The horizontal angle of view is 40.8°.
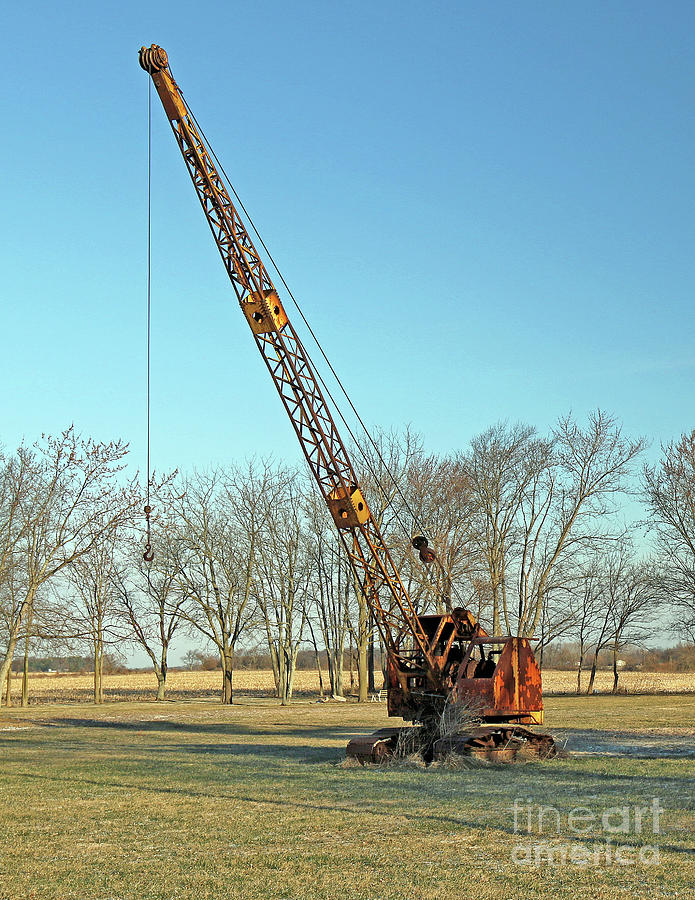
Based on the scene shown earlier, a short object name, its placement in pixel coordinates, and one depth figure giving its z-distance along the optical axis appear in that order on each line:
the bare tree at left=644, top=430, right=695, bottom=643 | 48.06
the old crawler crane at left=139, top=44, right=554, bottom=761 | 21.67
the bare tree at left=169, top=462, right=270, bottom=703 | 49.84
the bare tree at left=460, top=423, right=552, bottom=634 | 50.31
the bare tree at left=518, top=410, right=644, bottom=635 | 51.34
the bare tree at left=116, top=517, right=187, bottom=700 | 51.59
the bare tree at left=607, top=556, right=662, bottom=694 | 61.03
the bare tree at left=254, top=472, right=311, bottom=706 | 51.72
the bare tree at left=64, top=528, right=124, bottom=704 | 48.49
